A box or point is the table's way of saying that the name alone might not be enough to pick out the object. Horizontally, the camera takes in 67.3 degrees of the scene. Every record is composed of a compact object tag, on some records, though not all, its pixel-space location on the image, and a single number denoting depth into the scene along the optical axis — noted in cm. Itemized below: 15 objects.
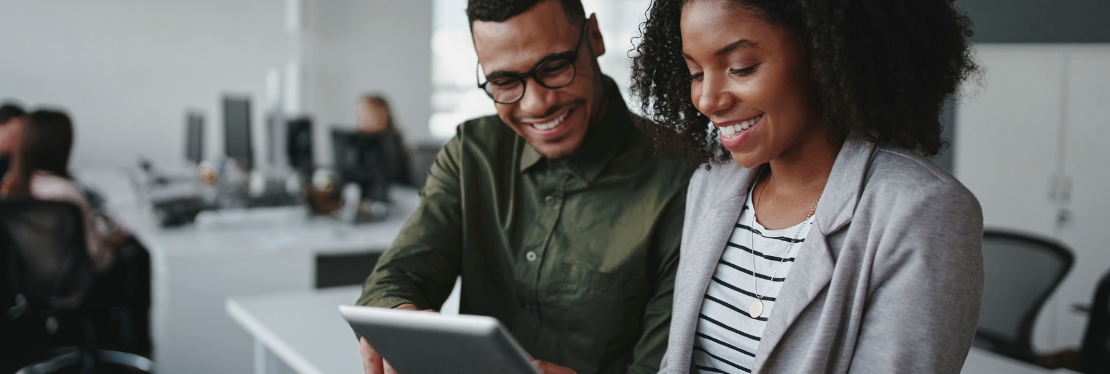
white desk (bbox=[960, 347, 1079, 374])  161
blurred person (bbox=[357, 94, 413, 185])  407
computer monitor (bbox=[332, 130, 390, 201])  393
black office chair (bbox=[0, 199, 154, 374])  306
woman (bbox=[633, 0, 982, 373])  87
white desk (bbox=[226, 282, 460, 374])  162
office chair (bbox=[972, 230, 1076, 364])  234
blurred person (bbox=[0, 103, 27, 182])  413
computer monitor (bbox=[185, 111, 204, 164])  502
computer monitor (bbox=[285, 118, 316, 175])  458
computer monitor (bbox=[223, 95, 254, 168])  446
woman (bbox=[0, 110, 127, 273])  332
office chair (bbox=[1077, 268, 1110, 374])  214
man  126
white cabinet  378
